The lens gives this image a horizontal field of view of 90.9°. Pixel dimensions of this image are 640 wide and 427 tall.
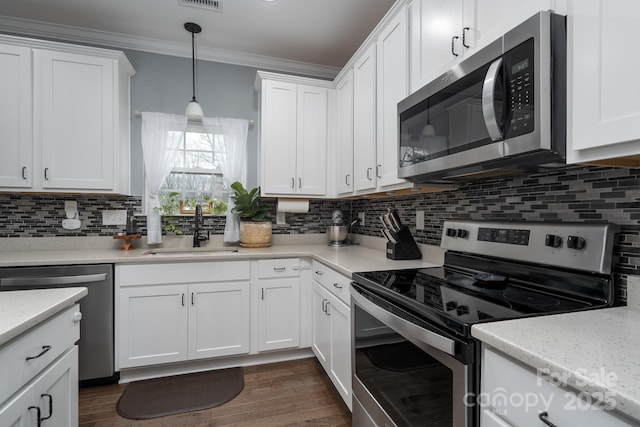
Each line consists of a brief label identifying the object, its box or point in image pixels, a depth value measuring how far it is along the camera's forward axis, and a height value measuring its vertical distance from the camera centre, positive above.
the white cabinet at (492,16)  0.96 +0.66
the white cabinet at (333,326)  1.68 -0.70
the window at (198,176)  2.77 +0.32
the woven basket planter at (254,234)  2.69 -0.19
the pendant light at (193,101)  2.45 +0.91
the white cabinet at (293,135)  2.64 +0.66
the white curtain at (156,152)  2.58 +0.50
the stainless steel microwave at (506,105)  0.89 +0.35
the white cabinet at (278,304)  2.36 -0.70
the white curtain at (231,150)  2.79 +0.57
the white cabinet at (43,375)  0.82 -0.50
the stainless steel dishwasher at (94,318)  1.98 -0.69
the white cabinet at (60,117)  2.16 +0.67
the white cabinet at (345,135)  2.42 +0.62
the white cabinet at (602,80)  0.71 +0.33
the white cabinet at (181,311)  2.12 -0.70
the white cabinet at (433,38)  1.27 +0.77
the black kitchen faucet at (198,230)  2.63 -0.16
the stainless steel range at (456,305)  0.87 -0.29
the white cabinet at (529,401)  0.55 -0.38
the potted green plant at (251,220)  2.69 -0.07
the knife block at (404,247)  1.94 -0.22
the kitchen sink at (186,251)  2.53 -0.33
